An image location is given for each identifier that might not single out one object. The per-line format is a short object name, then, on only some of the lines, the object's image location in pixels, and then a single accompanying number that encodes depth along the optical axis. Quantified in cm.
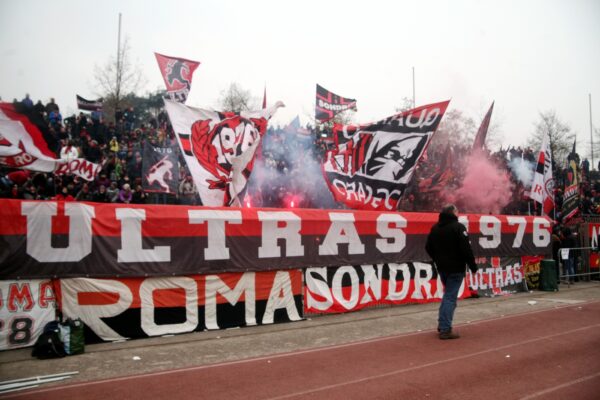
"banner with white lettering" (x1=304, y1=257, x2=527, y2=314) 1088
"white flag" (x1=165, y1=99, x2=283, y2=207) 998
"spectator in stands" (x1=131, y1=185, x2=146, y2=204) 1389
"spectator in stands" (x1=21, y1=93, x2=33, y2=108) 936
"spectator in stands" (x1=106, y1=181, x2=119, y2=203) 1355
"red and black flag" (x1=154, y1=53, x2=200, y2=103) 1480
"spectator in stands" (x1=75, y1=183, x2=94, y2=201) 1253
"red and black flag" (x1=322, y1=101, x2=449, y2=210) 1155
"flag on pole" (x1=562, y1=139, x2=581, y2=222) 1817
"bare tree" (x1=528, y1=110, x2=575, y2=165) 3659
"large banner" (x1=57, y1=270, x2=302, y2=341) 845
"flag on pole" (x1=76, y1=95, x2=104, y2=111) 2008
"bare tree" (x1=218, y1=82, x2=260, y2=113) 4041
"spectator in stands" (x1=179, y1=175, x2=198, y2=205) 1574
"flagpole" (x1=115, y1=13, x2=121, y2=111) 2586
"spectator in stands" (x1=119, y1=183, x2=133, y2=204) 1349
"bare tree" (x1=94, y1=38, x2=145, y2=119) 2591
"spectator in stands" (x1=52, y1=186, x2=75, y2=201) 1188
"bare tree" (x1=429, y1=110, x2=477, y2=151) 3269
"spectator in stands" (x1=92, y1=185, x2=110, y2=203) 1268
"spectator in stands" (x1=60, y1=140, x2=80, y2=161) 1202
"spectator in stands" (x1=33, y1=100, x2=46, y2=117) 927
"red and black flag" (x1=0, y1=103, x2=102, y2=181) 908
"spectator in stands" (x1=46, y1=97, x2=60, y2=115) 1778
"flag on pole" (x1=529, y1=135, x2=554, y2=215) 1738
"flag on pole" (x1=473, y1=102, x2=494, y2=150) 2030
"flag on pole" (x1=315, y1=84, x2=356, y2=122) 2192
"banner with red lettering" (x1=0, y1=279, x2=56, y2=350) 772
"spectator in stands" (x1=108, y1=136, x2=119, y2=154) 1778
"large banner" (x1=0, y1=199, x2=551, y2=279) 812
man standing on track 849
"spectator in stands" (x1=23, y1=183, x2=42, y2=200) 1194
